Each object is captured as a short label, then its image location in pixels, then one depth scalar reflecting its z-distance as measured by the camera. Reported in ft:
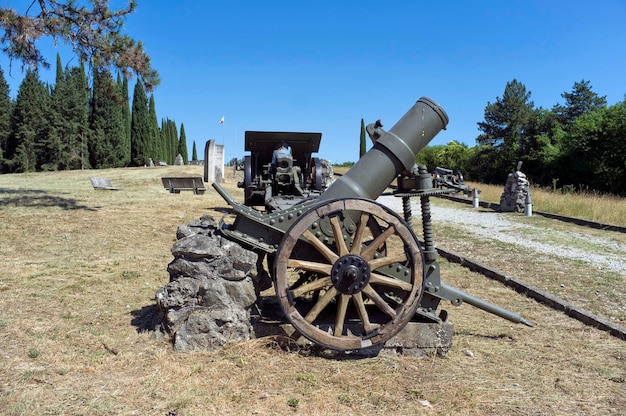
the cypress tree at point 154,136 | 144.16
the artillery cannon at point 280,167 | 37.91
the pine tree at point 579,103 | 118.52
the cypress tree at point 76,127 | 122.52
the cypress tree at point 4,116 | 121.80
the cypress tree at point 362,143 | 149.93
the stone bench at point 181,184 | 57.52
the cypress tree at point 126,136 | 133.80
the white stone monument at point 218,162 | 52.14
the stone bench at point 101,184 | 55.57
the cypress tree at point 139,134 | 138.82
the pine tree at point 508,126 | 121.36
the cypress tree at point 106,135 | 127.24
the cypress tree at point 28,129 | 119.55
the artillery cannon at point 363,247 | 12.42
